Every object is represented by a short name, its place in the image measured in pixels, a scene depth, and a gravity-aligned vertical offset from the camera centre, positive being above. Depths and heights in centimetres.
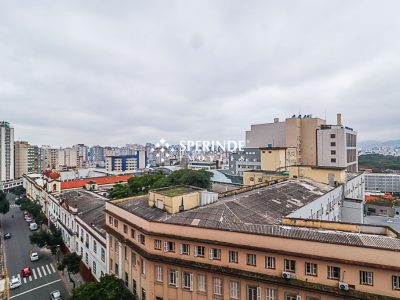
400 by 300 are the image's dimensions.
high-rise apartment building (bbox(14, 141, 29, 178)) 10569 -165
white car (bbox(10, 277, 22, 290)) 3106 -1655
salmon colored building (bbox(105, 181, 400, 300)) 1330 -638
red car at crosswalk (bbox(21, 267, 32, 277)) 3409 -1658
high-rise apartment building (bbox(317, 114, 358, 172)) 6419 +178
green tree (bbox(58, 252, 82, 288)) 3148 -1399
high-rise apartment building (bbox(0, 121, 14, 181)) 9375 +89
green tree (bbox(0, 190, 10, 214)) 5725 -1203
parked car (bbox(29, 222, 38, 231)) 5381 -1612
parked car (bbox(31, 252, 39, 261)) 3901 -1647
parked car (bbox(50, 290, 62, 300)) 2803 -1635
